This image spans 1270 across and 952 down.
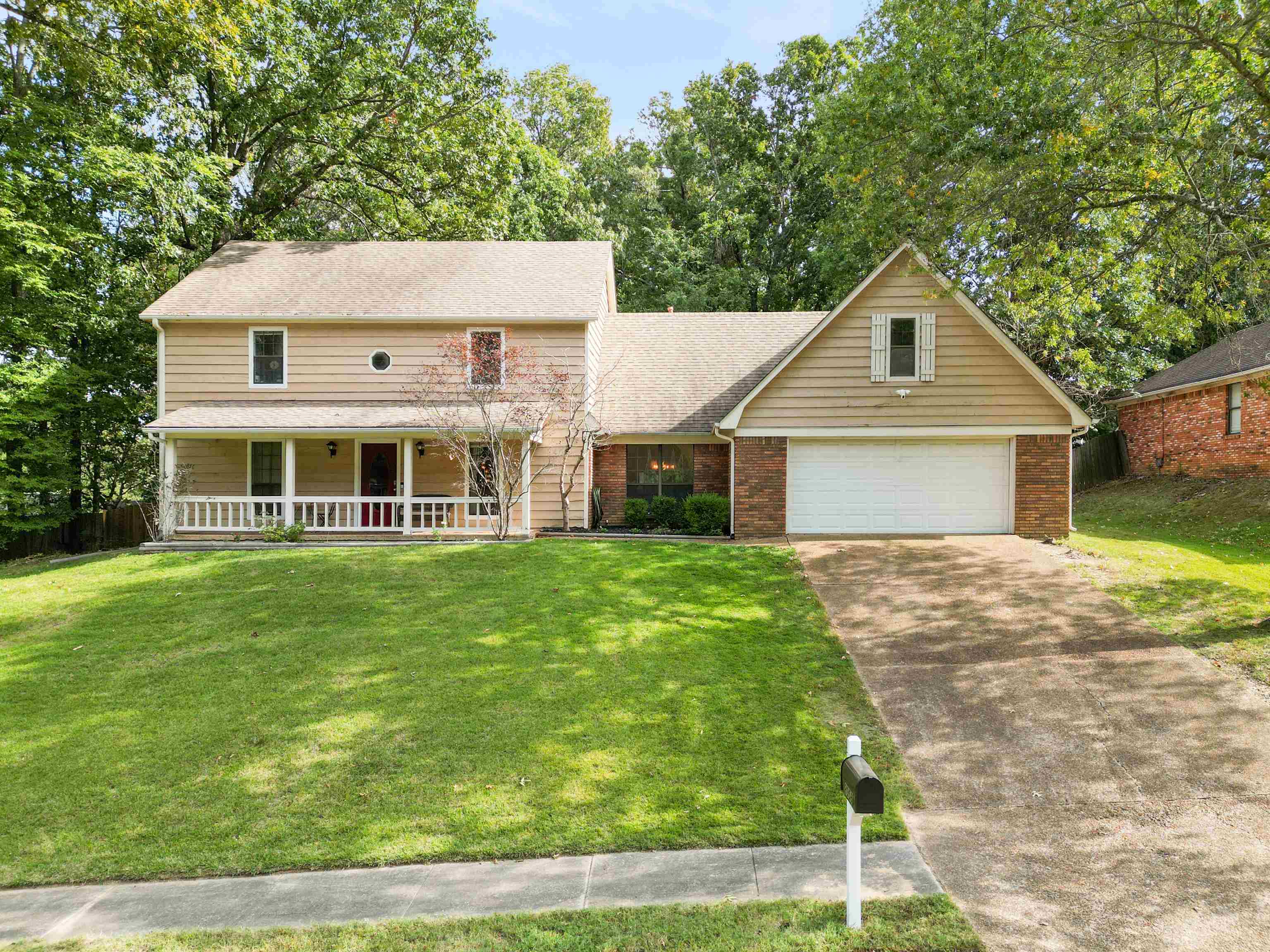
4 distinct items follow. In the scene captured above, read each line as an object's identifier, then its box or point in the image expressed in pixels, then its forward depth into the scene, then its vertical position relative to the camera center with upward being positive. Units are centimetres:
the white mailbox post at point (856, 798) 392 -185
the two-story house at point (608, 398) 1485 +151
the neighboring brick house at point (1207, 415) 1927 +161
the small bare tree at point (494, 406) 1512 +130
